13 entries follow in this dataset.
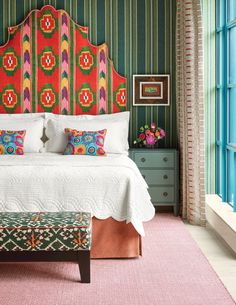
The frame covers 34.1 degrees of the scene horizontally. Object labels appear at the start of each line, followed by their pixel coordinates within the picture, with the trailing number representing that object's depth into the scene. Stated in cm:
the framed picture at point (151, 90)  436
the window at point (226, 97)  368
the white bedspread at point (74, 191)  287
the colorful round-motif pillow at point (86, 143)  378
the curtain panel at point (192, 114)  373
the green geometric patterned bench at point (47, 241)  249
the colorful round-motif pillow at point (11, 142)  381
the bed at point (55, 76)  428
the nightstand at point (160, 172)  412
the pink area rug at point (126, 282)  232
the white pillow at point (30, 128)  398
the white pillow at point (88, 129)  402
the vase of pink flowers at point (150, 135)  420
